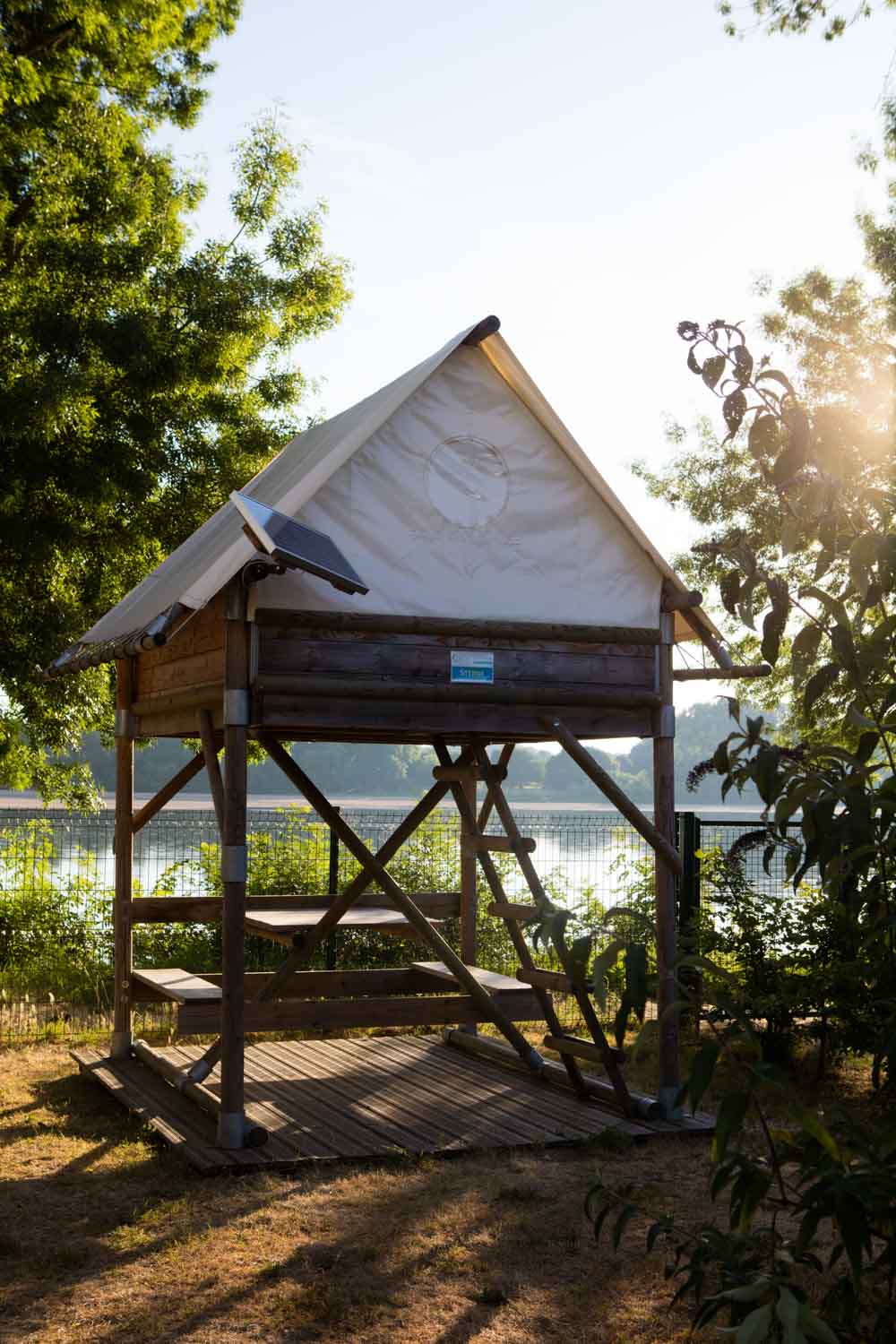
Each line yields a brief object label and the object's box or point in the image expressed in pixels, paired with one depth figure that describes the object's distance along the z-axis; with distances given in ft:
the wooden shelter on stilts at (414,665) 24.68
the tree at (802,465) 8.48
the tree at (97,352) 47.37
